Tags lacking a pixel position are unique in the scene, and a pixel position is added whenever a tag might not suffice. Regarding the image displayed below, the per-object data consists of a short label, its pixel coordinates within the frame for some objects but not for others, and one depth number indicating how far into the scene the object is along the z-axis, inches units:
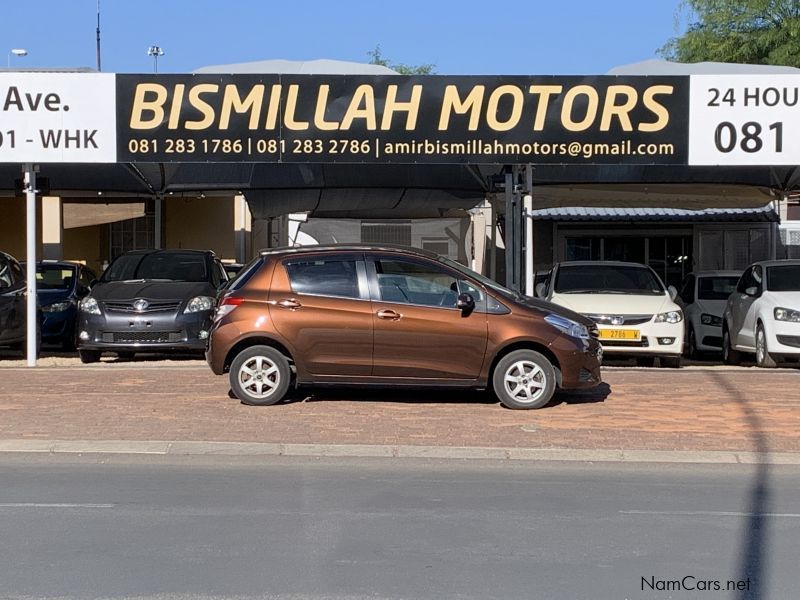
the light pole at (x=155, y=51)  1993.1
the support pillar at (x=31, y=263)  570.6
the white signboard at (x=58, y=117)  557.3
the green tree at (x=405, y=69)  2300.7
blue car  667.4
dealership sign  548.4
